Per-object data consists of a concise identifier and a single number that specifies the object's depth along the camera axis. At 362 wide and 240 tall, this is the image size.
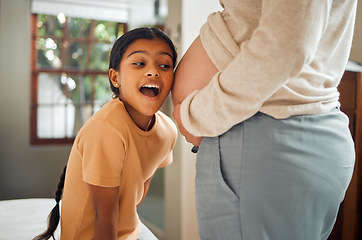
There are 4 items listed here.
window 3.74
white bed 1.22
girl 0.94
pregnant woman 0.61
